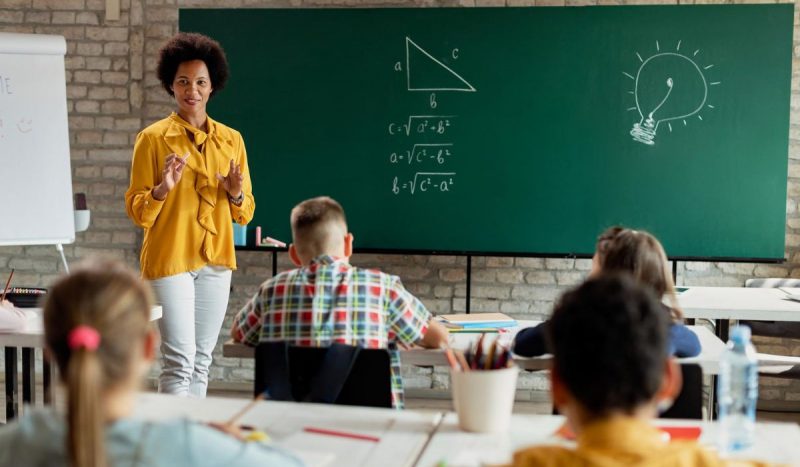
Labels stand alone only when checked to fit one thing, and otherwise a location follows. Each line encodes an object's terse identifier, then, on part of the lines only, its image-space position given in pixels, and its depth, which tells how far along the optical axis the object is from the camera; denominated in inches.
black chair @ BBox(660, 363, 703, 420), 94.8
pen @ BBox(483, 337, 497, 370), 78.4
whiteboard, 173.9
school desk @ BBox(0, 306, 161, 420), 129.9
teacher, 145.9
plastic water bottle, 74.6
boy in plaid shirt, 98.3
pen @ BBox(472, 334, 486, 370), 79.0
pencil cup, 74.9
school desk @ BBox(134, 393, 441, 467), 69.0
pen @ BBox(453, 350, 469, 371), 78.0
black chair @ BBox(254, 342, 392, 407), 93.3
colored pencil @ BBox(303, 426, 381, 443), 73.2
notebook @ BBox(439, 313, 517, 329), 127.0
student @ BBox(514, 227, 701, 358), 103.0
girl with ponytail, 50.7
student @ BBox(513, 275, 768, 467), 52.7
